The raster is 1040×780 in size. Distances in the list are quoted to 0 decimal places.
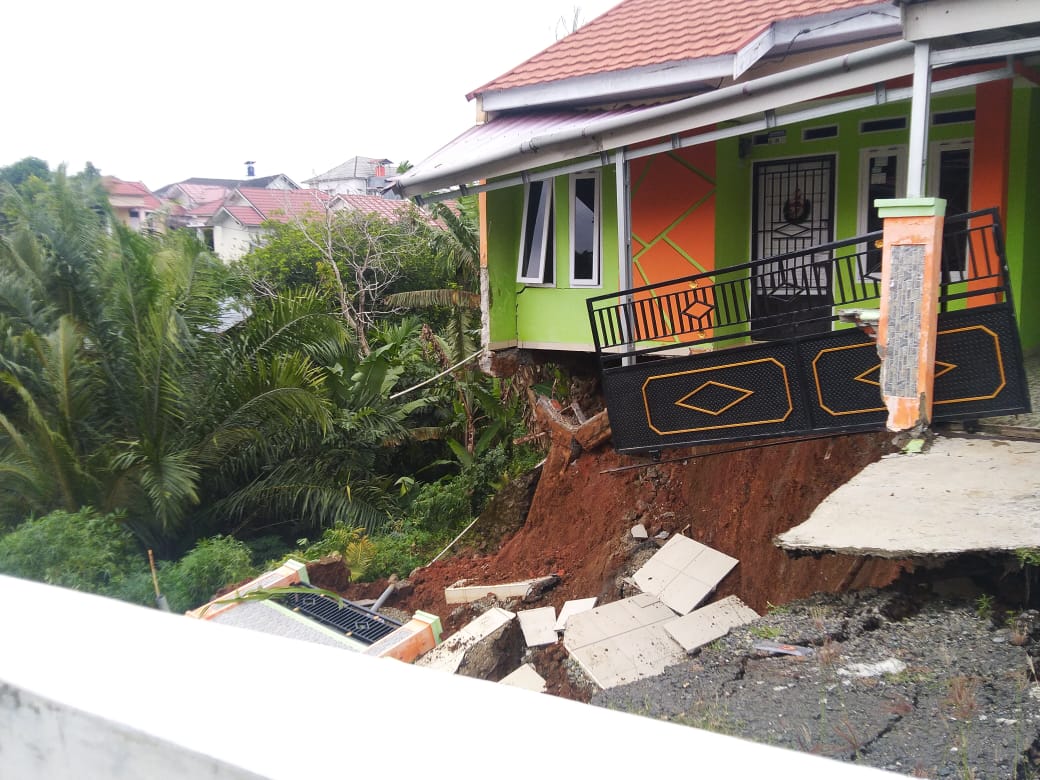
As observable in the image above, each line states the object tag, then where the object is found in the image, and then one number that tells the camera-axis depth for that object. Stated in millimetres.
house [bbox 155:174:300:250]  39812
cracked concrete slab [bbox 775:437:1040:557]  4734
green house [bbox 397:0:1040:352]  6762
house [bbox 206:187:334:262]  37094
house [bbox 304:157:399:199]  51844
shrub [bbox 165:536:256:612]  10578
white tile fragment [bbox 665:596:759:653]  7102
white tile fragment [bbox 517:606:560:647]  8219
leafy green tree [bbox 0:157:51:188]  45844
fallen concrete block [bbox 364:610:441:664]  8078
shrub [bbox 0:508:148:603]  9812
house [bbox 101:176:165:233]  42312
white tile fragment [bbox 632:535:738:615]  8008
